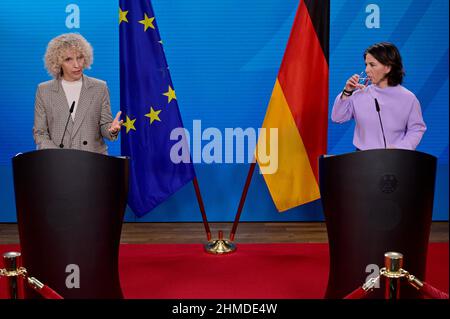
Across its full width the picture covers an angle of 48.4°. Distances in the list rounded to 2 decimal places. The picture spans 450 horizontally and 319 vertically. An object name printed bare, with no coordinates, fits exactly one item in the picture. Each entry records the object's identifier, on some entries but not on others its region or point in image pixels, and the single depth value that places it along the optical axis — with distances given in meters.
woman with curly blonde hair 2.77
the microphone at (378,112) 2.73
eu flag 3.38
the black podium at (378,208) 2.07
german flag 3.38
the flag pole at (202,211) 3.72
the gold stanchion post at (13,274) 1.50
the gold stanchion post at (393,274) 1.47
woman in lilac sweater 2.71
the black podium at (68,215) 2.02
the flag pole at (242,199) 3.69
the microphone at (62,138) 2.74
